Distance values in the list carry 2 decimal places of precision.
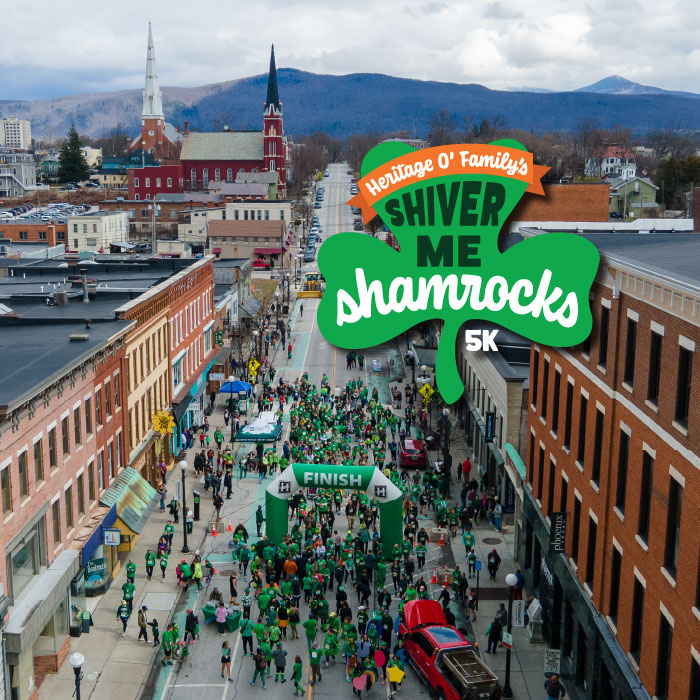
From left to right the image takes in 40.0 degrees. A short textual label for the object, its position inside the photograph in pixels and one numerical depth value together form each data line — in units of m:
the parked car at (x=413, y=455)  49.72
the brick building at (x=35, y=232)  114.69
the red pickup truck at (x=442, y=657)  25.48
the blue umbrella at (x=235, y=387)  60.62
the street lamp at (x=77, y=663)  24.02
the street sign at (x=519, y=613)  28.31
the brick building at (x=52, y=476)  26.19
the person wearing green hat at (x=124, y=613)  31.00
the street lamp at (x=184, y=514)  38.44
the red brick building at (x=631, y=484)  19.23
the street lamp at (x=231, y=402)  56.62
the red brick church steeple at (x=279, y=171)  188.23
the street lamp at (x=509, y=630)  26.72
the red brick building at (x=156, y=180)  190.25
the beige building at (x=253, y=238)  132.12
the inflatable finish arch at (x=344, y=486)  36.44
